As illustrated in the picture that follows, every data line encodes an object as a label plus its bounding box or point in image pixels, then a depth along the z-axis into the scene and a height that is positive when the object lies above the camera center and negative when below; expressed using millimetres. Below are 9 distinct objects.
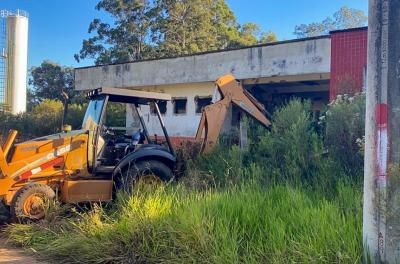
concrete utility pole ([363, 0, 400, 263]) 4414 -18
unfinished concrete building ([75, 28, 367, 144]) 14833 +2510
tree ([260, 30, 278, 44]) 47638 +10065
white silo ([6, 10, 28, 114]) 38803 +6071
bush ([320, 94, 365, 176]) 8375 +87
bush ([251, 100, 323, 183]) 8680 -195
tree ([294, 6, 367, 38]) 63094 +15354
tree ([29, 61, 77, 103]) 50156 +5515
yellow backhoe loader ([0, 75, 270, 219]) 8195 -520
